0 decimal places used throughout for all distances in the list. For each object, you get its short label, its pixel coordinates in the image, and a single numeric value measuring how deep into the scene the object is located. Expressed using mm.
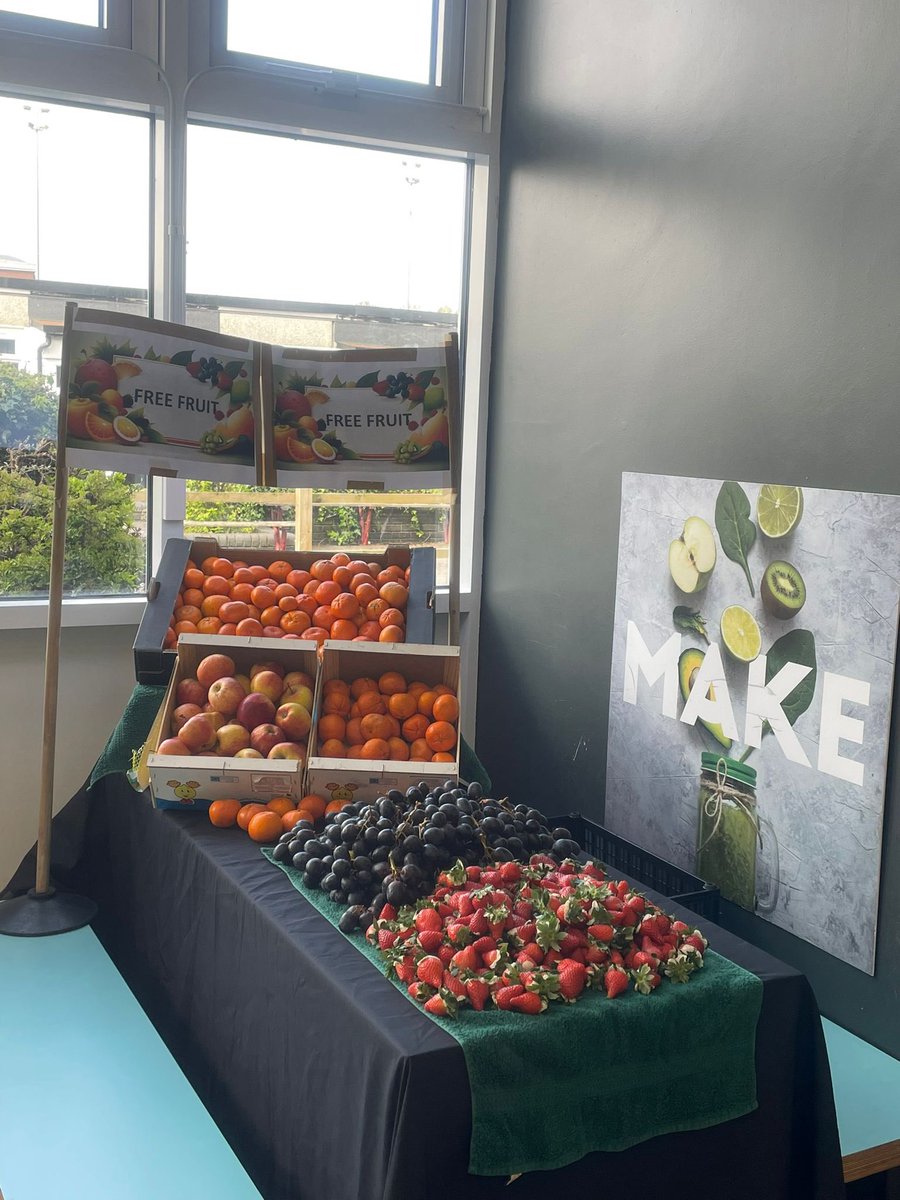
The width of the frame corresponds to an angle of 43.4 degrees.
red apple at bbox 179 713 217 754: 2459
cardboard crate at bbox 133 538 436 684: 2840
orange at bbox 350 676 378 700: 2646
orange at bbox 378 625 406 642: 2878
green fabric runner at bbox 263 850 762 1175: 1517
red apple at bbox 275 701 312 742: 2521
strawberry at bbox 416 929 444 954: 1700
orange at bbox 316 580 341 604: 3012
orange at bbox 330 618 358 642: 2920
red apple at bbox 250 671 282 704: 2611
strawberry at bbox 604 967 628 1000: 1629
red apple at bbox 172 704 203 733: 2549
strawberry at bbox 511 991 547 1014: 1578
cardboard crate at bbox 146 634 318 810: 2379
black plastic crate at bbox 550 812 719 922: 2574
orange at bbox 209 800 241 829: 2359
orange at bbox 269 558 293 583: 3133
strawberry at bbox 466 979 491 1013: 1596
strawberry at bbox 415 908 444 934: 1746
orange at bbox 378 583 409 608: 3018
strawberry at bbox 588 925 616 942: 1688
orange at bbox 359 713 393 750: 2551
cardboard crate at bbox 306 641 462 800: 2662
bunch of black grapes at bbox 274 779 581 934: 1907
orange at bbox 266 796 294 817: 2367
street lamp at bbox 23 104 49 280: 3287
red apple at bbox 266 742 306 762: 2436
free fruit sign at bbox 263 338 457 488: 3076
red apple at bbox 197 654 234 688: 2631
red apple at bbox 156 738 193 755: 2438
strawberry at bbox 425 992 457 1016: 1577
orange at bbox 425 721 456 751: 2549
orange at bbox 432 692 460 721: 2590
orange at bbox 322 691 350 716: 2604
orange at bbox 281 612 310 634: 2930
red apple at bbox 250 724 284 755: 2475
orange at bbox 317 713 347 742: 2559
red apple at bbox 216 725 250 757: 2479
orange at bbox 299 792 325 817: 2363
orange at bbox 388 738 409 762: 2543
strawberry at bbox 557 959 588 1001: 1607
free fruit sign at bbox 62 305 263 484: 2787
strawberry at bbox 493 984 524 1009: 1597
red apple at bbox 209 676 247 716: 2543
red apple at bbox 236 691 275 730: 2533
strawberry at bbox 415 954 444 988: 1635
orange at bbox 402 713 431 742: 2600
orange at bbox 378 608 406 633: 2936
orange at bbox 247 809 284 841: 2277
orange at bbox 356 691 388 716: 2598
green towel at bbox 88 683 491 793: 2869
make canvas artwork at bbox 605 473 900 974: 2365
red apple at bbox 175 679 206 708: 2605
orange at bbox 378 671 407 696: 2668
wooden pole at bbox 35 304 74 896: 2764
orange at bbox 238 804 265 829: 2346
